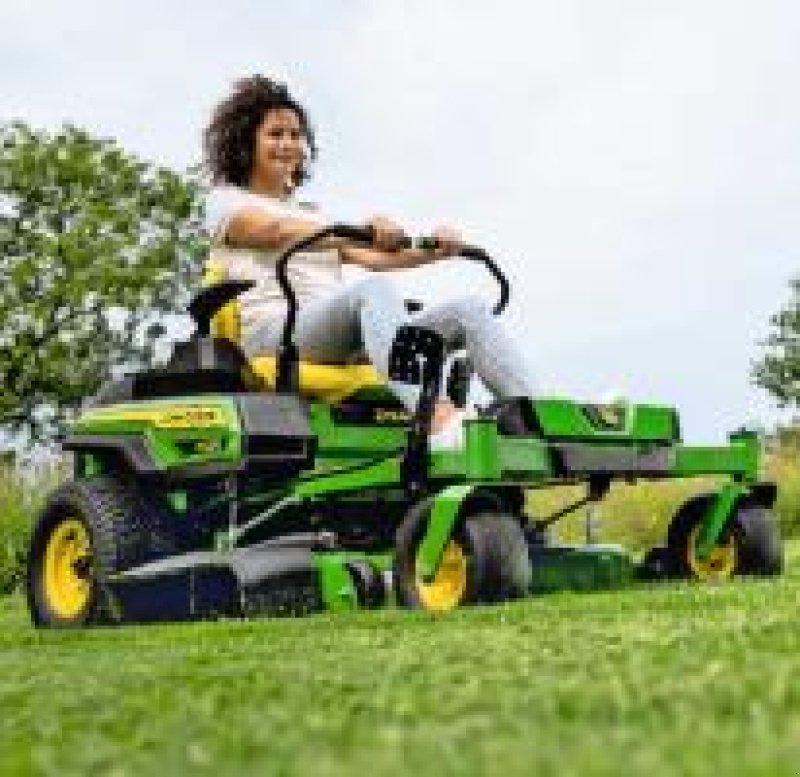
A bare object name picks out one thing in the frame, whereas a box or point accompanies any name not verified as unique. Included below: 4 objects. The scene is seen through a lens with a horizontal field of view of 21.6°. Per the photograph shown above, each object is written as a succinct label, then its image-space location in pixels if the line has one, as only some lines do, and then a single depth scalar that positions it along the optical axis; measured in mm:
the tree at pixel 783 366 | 42156
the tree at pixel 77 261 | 36719
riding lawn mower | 7500
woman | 7750
